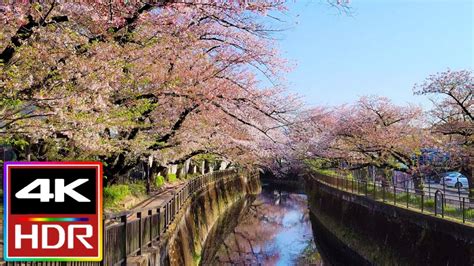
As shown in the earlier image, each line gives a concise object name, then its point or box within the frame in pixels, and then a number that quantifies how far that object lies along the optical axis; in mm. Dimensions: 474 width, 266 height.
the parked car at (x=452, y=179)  39341
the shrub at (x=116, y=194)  17812
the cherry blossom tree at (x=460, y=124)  20531
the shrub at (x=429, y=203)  17984
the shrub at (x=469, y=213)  14802
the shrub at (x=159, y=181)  30753
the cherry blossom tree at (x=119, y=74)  8070
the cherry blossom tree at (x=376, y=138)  26562
